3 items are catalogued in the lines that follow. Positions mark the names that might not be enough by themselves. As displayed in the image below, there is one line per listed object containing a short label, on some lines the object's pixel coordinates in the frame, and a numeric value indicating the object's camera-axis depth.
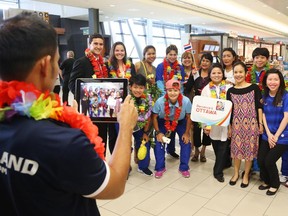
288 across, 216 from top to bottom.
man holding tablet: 0.75
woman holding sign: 3.35
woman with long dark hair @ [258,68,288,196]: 2.90
